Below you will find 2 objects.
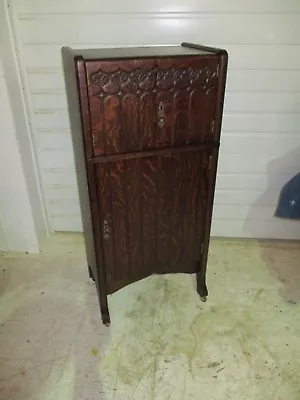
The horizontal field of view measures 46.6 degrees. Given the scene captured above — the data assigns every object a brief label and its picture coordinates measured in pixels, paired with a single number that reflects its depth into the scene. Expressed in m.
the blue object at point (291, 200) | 1.81
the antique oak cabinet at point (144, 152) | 1.19
